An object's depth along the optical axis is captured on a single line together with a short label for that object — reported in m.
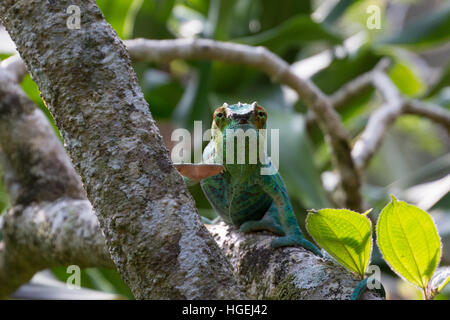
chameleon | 1.35
